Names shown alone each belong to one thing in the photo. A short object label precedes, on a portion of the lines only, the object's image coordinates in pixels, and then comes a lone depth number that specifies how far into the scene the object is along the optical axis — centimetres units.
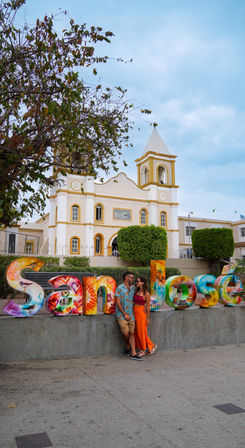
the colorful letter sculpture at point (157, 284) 692
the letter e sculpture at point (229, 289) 763
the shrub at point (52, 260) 1913
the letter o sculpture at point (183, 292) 701
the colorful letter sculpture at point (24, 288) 567
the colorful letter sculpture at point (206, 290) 737
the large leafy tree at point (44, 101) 586
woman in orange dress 620
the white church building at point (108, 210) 3269
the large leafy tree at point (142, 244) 2830
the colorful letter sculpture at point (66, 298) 596
